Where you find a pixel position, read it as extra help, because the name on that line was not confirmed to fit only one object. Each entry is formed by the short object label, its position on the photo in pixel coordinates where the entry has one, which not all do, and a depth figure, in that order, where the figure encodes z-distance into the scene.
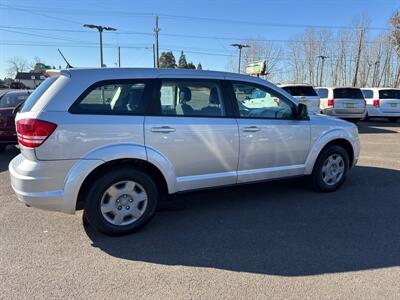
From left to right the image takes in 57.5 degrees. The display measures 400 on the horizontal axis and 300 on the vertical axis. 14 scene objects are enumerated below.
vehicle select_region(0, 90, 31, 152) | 8.27
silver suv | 3.74
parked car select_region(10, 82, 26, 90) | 50.74
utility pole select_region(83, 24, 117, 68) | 33.69
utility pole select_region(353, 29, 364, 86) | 51.15
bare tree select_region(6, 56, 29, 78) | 103.62
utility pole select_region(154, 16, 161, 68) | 38.79
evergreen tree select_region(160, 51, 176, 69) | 80.19
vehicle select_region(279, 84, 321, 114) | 13.80
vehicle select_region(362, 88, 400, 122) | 16.34
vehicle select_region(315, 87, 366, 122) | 14.51
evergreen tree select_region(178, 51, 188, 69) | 92.69
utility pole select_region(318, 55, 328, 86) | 54.76
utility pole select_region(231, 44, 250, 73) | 45.69
